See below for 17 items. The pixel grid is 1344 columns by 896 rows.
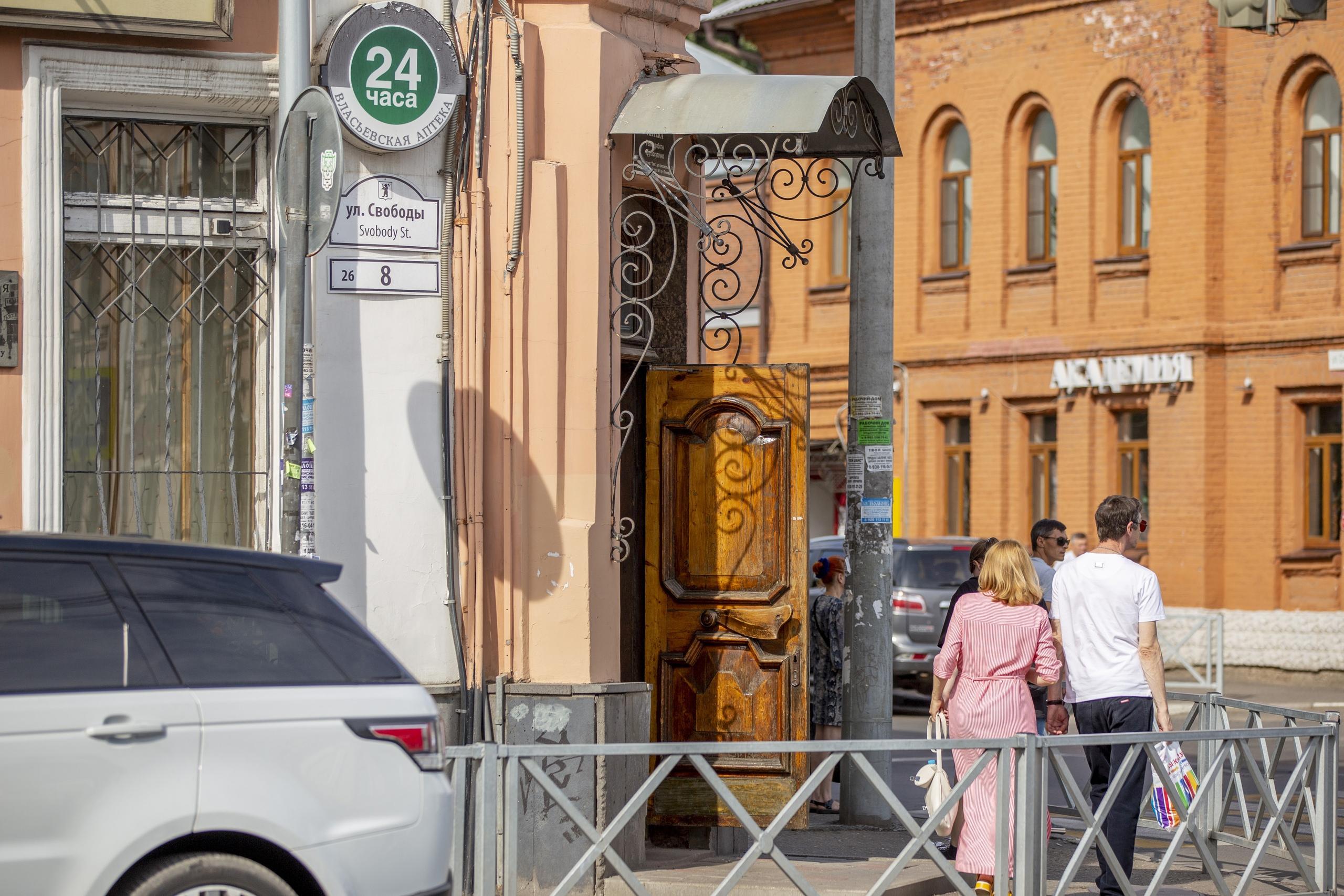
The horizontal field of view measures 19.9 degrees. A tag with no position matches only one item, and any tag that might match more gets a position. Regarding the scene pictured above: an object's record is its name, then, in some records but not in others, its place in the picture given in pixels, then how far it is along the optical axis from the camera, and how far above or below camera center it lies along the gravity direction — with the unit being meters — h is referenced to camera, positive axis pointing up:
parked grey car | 39.83 -1.51
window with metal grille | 18.02 +0.55
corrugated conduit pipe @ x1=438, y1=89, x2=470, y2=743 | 17.72 +0.31
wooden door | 19.66 -0.59
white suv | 10.82 -0.85
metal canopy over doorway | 18.17 +1.49
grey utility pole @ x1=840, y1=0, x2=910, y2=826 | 22.71 +0.06
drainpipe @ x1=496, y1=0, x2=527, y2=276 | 17.76 +1.39
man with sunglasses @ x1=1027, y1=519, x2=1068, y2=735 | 22.75 -0.60
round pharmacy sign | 17.61 +1.71
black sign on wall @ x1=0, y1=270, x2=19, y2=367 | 17.30 +0.57
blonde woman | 17.37 -0.92
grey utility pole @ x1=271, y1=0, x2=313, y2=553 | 14.51 +0.50
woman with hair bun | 25.41 -1.36
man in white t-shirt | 17.33 -0.88
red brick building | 51.42 +2.34
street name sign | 17.60 +1.06
